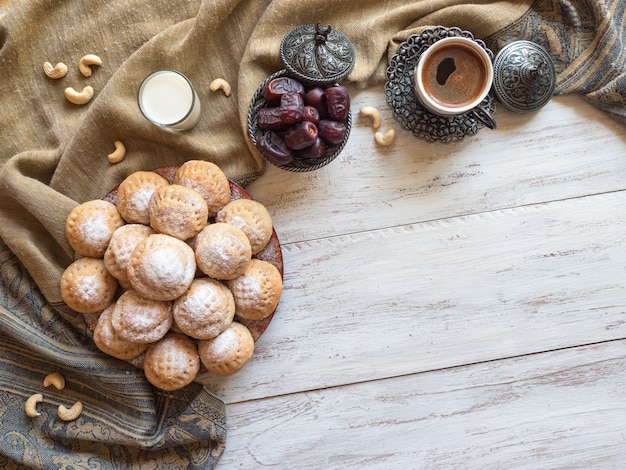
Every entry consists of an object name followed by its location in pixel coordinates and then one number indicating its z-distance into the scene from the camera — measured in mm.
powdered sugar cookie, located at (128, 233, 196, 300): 1182
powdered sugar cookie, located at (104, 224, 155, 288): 1242
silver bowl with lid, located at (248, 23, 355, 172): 1319
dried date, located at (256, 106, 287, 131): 1275
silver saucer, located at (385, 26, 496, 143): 1404
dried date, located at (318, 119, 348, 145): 1289
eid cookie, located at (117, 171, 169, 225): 1278
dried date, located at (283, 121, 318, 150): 1252
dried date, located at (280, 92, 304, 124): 1256
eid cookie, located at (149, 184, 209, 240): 1226
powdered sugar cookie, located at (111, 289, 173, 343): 1229
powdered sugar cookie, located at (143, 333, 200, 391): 1278
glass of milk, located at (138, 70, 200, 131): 1339
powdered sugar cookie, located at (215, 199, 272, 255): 1287
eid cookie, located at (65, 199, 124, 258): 1269
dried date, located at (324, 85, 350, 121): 1290
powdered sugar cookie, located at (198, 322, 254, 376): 1278
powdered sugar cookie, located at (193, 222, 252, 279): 1220
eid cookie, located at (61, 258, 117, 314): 1261
